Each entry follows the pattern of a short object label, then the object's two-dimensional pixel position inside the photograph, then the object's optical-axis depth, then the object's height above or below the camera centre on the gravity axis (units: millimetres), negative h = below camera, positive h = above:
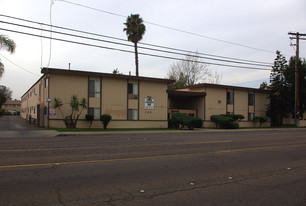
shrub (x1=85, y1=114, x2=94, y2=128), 26661 -1020
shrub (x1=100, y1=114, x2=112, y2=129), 26420 -1186
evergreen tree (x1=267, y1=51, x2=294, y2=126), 40500 +2549
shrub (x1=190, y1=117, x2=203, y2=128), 29964 -1544
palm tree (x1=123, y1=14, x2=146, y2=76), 38344 +11426
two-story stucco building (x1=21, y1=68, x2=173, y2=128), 26391 +1147
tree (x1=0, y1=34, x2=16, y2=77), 22703 +5295
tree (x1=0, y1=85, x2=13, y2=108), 76850 +5862
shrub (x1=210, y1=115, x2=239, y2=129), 33594 -1666
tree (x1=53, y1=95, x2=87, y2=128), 25562 -62
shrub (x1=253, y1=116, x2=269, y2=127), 39606 -1452
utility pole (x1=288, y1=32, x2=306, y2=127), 37562 +3665
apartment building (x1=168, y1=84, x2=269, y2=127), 35750 +1054
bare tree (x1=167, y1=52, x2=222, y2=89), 54562 +7059
